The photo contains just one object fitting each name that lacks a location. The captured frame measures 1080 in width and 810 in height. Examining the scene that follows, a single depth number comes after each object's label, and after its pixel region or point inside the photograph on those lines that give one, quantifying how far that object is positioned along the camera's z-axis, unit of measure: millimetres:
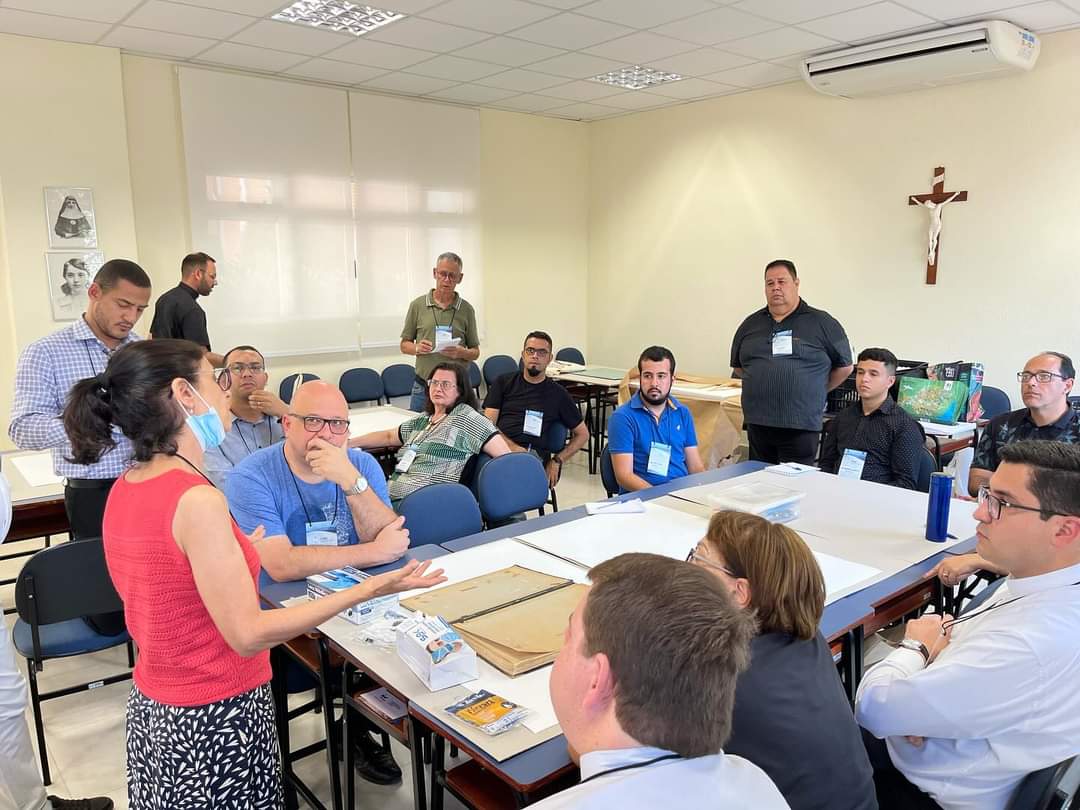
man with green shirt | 5254
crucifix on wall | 5543
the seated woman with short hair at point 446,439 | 3510
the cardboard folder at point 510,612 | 1682
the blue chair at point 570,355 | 7996
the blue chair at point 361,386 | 6570
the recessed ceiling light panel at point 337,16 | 4523
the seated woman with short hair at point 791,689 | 1286
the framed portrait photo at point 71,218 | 5094
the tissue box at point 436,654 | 1580
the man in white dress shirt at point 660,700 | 899
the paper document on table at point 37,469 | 3371
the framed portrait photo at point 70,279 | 5152
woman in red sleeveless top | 1345
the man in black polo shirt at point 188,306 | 4875
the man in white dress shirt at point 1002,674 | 1405
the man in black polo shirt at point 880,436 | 3383
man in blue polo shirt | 3523
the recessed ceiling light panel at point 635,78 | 6160
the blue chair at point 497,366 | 7340
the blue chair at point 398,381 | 6828
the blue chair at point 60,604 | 2305
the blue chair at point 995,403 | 5199
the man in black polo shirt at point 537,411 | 4508
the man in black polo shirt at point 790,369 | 4160
